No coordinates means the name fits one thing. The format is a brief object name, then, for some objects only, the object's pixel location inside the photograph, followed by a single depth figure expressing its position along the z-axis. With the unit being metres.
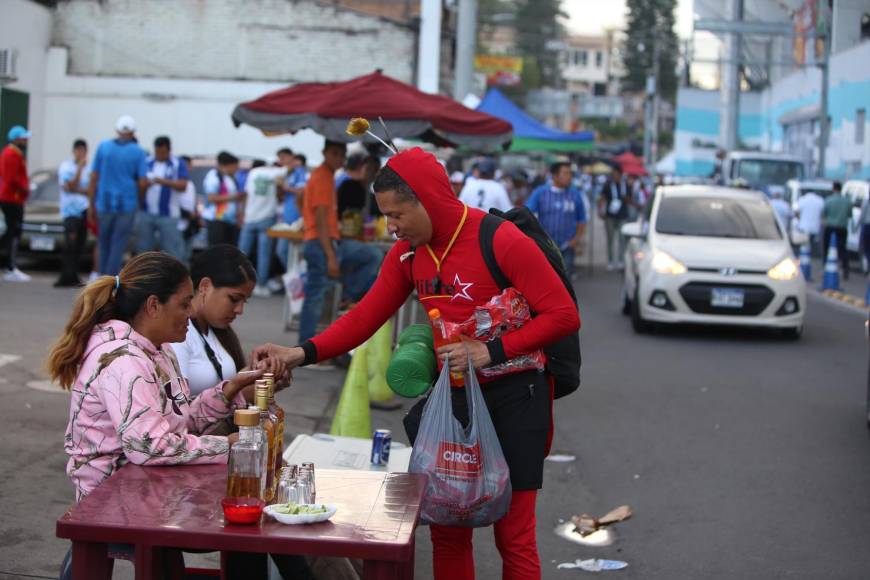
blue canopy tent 23.94
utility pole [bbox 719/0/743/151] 43.66
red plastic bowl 3.46
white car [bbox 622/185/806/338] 14.12
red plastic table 3.35
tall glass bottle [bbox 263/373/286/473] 4.05
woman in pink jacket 3.94
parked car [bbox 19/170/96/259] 17.92
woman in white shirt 4.71
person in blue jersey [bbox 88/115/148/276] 14.85
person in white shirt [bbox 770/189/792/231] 25.49
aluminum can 6.25
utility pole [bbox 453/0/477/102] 23.31
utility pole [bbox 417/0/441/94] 31.64
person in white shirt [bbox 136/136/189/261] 15.39
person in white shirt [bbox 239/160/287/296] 16.73
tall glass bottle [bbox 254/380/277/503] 3.89
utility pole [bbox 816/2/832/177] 33.97
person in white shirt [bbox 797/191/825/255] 26.36
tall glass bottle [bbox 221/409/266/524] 3.64
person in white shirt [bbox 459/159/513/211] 16.86
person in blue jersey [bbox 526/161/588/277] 17.03
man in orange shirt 10.31
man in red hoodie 4.32
